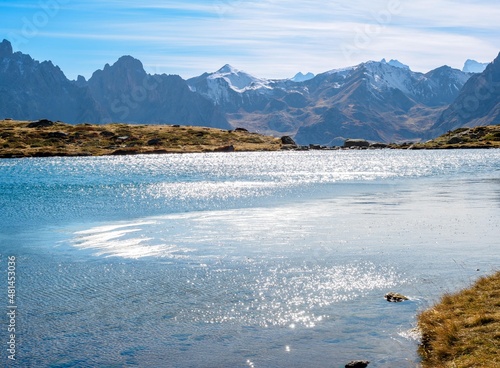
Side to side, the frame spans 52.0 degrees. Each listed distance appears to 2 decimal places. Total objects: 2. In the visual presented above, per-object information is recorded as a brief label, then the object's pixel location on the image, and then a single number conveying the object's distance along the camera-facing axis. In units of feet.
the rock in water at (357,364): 61.52
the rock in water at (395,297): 86.74
